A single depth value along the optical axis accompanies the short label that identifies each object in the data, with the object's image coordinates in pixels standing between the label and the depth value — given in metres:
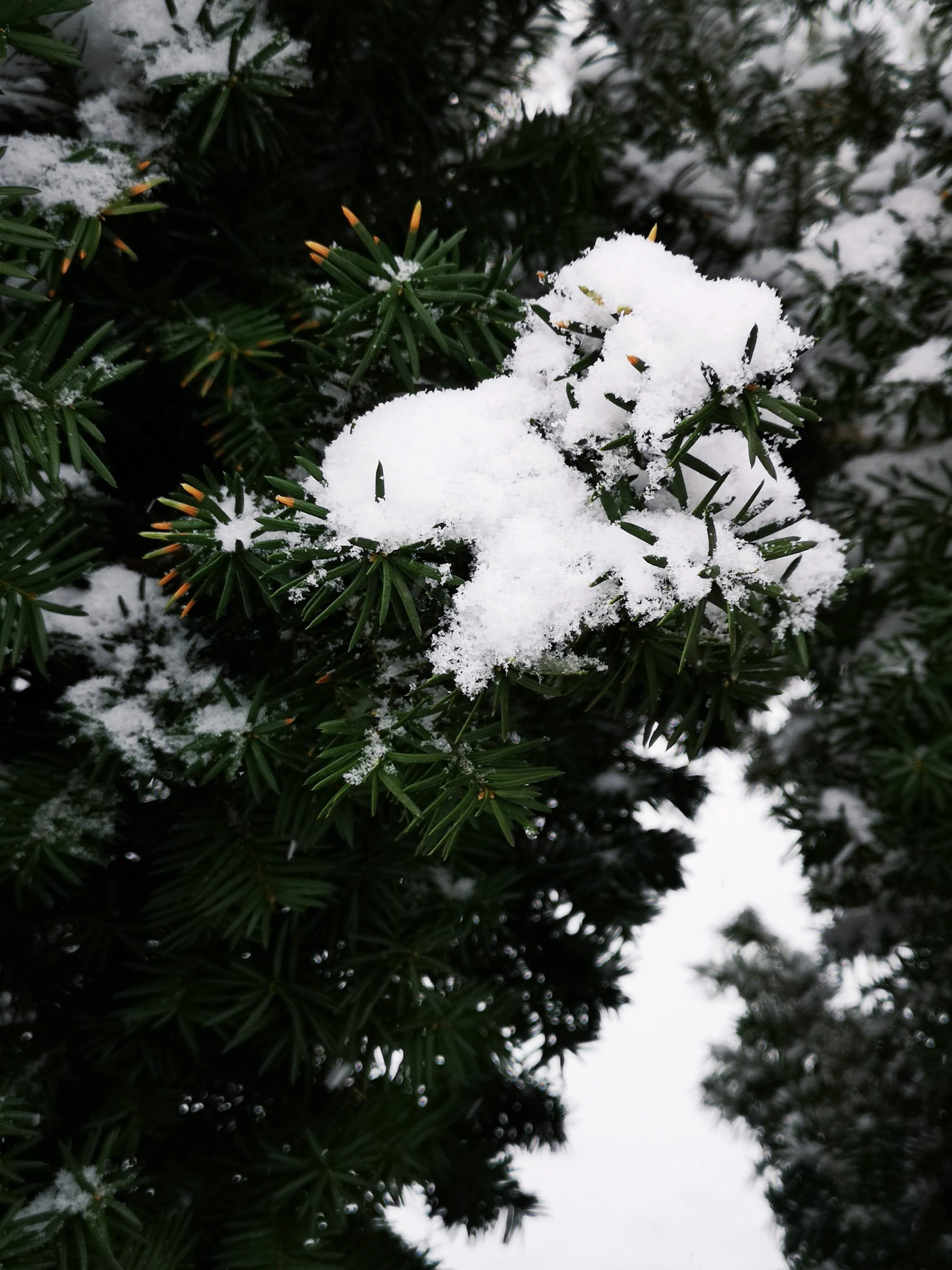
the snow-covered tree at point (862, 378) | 0.93
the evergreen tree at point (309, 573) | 0.48
